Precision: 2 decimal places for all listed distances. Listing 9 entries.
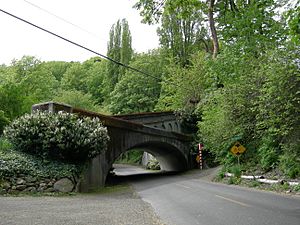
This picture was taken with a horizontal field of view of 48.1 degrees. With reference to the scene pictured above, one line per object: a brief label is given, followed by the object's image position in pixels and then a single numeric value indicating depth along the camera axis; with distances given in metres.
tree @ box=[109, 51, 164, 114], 49.62
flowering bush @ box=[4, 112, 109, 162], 13.70
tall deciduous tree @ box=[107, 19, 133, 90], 54.17
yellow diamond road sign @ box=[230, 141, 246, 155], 19.61
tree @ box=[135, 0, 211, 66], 45.09
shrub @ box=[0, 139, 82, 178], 12.38
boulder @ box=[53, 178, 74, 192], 13.24
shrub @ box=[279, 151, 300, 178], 14.09
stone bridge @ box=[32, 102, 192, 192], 17.73
